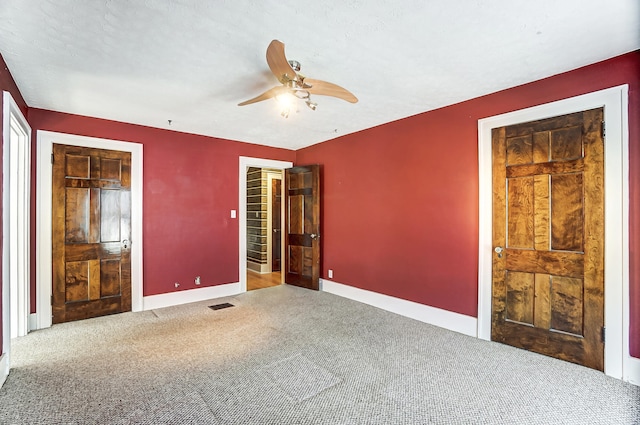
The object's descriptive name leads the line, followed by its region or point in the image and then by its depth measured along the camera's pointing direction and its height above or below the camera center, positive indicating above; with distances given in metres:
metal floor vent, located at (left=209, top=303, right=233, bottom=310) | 4.13 -1.29
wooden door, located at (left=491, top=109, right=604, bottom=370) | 2.48 -0.22
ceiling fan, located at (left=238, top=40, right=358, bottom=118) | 1.90 +0.95
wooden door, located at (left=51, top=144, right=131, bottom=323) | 3.56 -0.24
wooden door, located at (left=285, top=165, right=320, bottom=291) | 5.02 -0.24
